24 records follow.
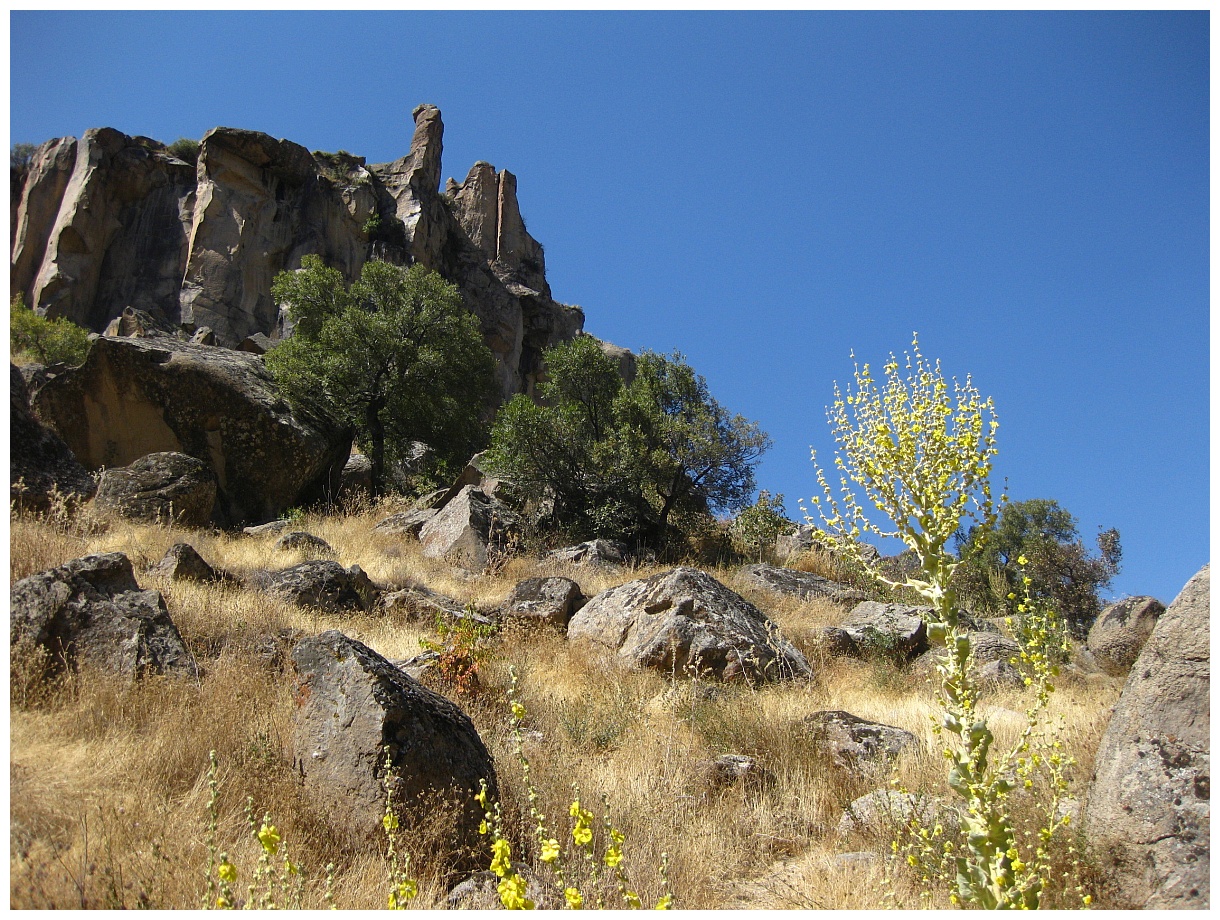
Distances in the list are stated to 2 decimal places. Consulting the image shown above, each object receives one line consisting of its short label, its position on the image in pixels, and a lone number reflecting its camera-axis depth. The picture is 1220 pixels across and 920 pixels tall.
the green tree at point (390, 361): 20.22
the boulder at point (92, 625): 5.23
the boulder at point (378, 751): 4.04
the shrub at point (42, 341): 28.88
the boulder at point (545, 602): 9.54
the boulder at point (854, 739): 5.77
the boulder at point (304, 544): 11.23
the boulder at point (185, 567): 8.33
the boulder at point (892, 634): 9.66
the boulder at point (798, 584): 13.08
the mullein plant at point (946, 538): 2.45
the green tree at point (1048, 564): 16.59
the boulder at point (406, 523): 14.63
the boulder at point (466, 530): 13.12
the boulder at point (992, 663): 8.15
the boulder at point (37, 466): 9.94
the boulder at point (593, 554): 13.86
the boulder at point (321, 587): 8.59
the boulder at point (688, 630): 7.94
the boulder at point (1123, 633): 10.05
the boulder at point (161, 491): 11.38
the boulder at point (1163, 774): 3.67
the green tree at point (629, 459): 17.25
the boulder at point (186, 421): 14.84
